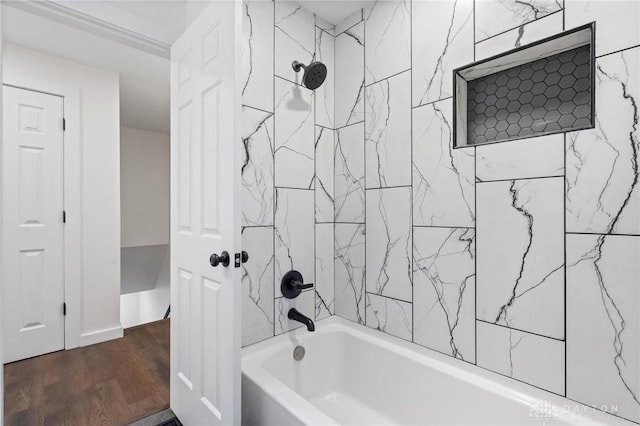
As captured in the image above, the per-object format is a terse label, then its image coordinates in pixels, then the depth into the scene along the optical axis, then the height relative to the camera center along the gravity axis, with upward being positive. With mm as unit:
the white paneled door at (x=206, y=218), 1225 -36
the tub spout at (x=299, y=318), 1611 -589
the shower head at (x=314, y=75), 1686 +737
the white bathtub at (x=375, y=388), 1176 -793
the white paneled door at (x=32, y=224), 2324 -112
